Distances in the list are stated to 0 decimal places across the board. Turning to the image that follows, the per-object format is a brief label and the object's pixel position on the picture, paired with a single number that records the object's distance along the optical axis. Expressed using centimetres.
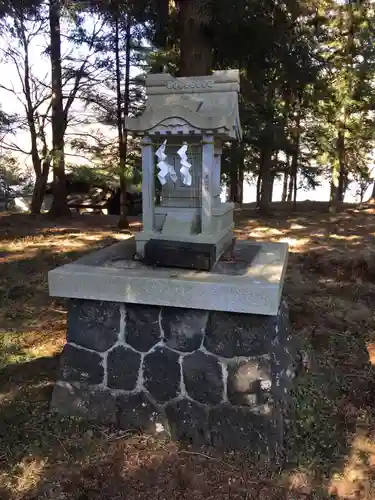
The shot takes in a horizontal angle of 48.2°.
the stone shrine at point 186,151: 317
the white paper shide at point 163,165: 327
